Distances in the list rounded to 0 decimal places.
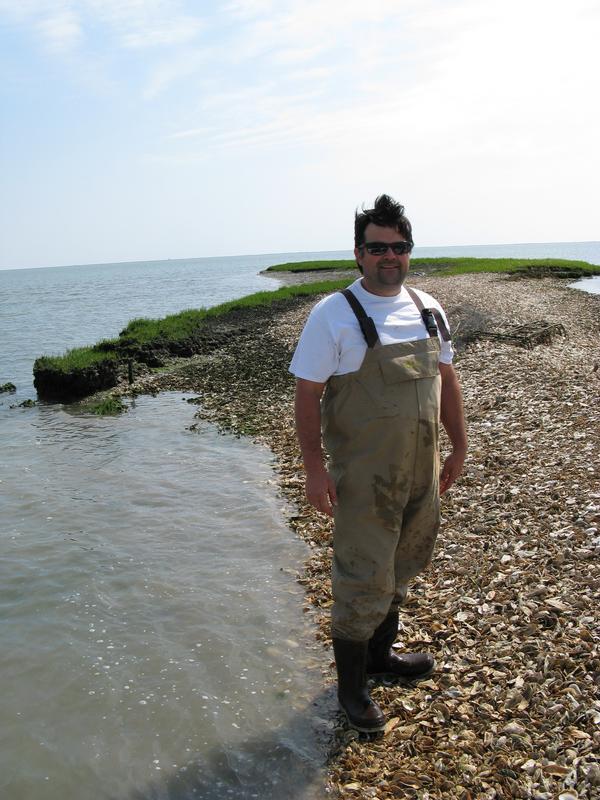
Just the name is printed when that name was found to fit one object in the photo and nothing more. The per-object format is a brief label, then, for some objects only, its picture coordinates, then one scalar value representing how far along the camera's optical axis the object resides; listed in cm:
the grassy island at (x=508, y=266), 5465
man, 393
